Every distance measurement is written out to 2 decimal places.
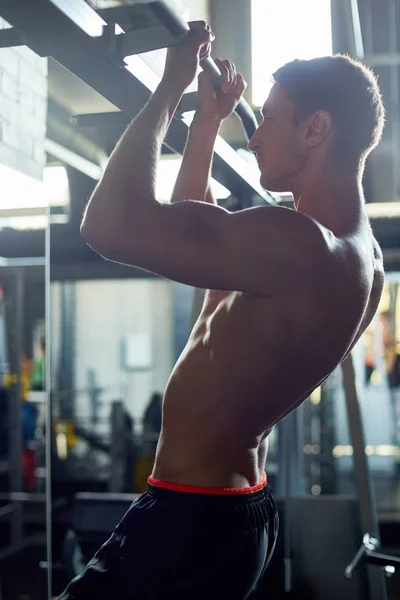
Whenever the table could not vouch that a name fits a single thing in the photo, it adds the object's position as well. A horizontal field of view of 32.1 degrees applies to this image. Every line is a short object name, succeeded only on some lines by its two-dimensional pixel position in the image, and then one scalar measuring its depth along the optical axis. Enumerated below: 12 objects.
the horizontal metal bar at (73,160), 2.91
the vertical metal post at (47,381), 2.23
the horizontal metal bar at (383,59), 3.86
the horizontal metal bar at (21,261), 3.58
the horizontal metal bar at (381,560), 2.40
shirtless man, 1.04
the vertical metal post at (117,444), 4.91
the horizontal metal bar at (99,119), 1.65
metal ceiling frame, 1.05
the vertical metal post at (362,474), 2.86
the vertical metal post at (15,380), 4.16
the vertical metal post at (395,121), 3.90
